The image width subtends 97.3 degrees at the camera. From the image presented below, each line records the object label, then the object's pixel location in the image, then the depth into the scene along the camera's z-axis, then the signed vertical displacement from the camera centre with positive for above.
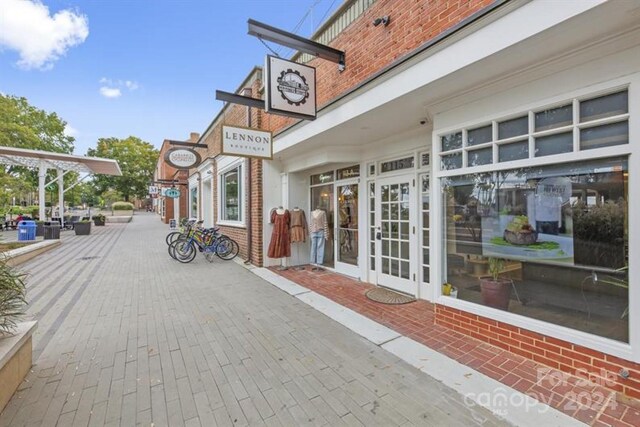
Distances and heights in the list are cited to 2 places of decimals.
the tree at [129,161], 40.28 +7.26
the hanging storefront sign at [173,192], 16.58 +1.11
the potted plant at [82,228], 14.17 -0.82
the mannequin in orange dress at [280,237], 6.80 -0.66
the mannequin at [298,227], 6.93 -0.43
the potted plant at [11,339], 2.14 -1.05
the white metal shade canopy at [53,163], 11.68 +2.38
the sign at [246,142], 5.29 +1.34
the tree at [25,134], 17.41 +5.68
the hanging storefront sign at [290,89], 4.16 +1.89
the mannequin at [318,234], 6.70 -0.58
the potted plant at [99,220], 20.03 -0.60
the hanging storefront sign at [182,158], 9.57 +1.86
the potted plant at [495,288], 3.16 -0.92
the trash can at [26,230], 10.29 -0.67
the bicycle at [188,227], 8.59 -0.52
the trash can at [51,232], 10.94 -0.78
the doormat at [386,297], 4.53 -1.47
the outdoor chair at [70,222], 16.48 -0.64
